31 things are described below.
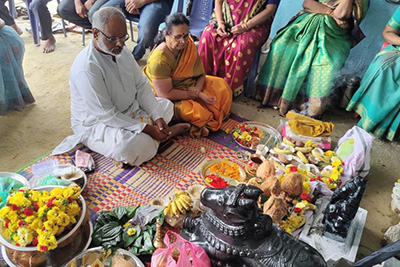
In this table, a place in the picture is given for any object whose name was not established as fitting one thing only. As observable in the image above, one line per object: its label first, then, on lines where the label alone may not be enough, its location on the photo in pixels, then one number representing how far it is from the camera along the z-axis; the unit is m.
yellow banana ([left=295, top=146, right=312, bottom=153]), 3.26
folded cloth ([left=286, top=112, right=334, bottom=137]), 3.44
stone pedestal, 2.10
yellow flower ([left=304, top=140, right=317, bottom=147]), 3.34
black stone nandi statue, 1.66
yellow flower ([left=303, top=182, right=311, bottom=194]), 2.64
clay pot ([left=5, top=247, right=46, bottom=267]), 1.90
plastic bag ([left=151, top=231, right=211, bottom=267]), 1.74
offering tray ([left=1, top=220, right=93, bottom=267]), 1.97
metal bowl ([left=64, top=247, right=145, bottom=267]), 1.98
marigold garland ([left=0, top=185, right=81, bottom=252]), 1.82
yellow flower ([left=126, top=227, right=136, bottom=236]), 2.23
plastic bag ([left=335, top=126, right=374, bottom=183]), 2.93
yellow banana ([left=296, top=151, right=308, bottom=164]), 3.16
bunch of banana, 2.35
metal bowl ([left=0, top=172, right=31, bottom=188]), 2.63
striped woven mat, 2.77
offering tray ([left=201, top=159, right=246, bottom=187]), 2.94
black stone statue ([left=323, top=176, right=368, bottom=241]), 2.03
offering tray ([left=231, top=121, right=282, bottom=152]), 3.42
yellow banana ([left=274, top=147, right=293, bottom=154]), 3.22
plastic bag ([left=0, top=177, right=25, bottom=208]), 2.44
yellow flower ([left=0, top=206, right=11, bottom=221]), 1.85
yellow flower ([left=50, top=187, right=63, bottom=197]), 1.99
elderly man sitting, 2.67
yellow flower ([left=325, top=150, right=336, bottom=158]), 3.21
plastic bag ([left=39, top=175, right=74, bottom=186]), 2.54
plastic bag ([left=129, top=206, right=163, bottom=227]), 2.35
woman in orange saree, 3.29
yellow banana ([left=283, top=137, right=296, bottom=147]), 3.34
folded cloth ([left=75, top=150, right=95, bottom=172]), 2.97
